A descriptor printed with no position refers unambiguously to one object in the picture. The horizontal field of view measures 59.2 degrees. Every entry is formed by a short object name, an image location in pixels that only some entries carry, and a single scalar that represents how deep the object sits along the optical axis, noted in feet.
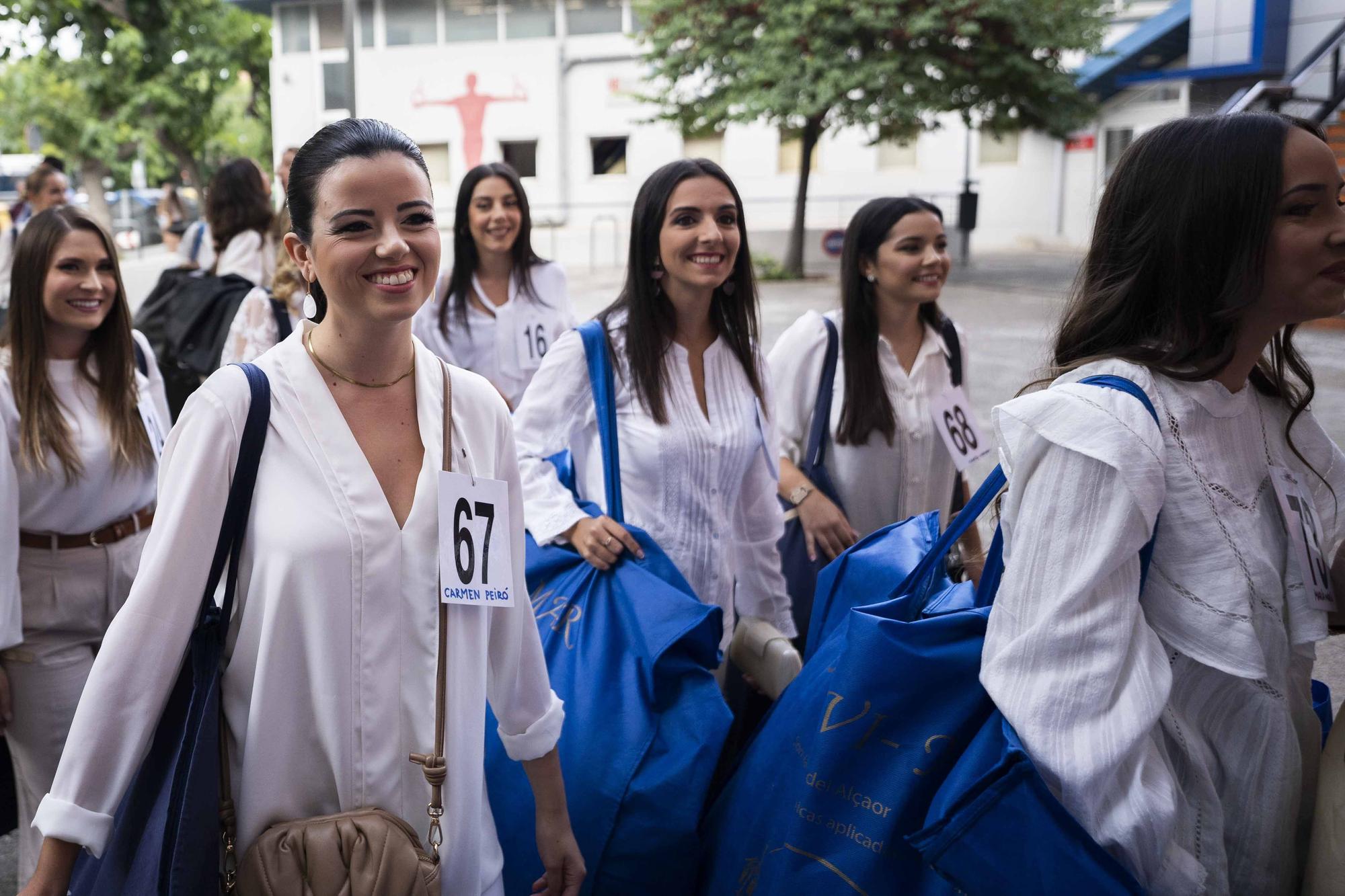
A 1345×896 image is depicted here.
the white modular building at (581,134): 98.58
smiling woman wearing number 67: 5.80
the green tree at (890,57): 63.67
